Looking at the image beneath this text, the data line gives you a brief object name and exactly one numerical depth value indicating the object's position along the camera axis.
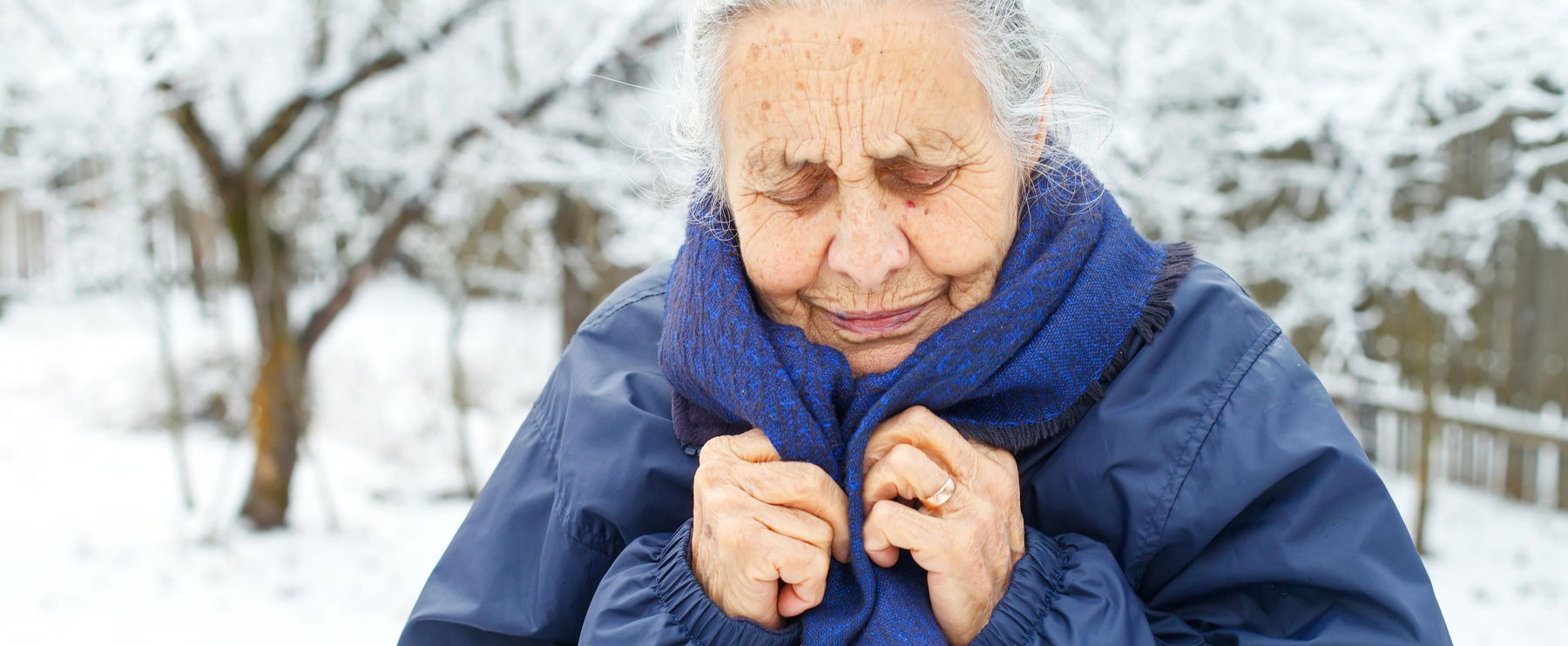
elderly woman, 1.18
